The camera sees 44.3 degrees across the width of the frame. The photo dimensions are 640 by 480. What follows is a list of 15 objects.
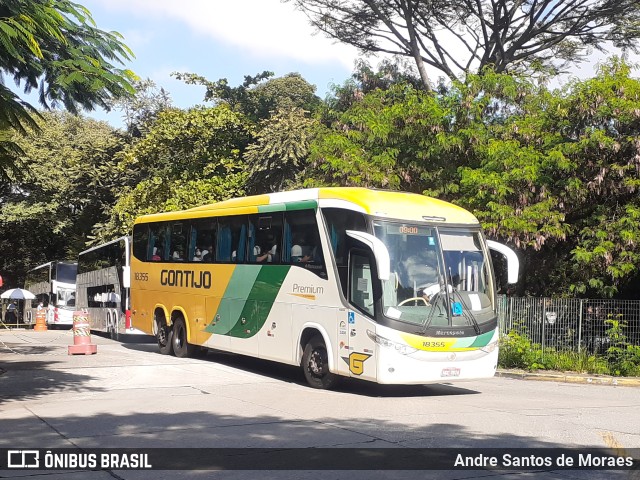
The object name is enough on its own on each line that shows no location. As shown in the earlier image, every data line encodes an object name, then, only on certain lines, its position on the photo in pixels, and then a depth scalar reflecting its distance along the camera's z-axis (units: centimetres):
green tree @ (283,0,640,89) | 2836
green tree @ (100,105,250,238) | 3331
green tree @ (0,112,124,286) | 4300
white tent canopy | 4734
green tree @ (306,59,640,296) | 1881
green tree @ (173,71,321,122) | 3784
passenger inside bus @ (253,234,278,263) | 1577
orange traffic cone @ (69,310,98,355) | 2075
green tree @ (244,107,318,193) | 2892
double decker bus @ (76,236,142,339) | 2817
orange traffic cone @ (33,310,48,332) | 4300
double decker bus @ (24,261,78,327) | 4119
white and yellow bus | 1275
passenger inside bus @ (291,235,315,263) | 1452
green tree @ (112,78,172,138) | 4512
